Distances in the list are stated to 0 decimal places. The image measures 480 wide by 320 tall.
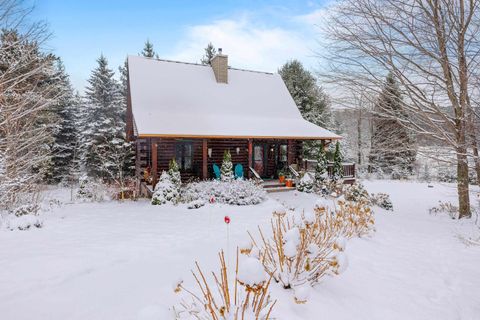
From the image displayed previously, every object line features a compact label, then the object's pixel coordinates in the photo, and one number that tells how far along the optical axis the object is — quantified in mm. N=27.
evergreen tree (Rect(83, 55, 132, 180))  22734
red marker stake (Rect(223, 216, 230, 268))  4181
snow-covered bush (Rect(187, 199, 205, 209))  10078
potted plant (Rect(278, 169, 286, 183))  15852
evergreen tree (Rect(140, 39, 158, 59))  31625
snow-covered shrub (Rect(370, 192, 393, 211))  12406
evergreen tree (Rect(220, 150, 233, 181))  13070
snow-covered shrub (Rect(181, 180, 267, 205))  11008
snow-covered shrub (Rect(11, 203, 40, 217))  8250
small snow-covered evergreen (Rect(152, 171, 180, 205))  10797
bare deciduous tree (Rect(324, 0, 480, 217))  6297
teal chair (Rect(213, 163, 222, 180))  14477
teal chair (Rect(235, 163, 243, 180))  14907
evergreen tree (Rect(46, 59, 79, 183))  23220
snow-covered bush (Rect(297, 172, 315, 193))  14594
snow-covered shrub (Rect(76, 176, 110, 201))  12255
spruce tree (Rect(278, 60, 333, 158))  25375
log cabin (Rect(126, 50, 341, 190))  13820
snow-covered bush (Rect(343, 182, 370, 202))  12117
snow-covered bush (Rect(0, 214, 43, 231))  6997
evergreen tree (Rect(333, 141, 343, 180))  16423
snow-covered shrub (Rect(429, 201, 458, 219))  11117
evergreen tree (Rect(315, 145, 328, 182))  15562
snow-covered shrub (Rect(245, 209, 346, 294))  3693
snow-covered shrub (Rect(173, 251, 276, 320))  2377
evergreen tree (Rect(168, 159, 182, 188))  11670
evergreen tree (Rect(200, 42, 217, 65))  33656
